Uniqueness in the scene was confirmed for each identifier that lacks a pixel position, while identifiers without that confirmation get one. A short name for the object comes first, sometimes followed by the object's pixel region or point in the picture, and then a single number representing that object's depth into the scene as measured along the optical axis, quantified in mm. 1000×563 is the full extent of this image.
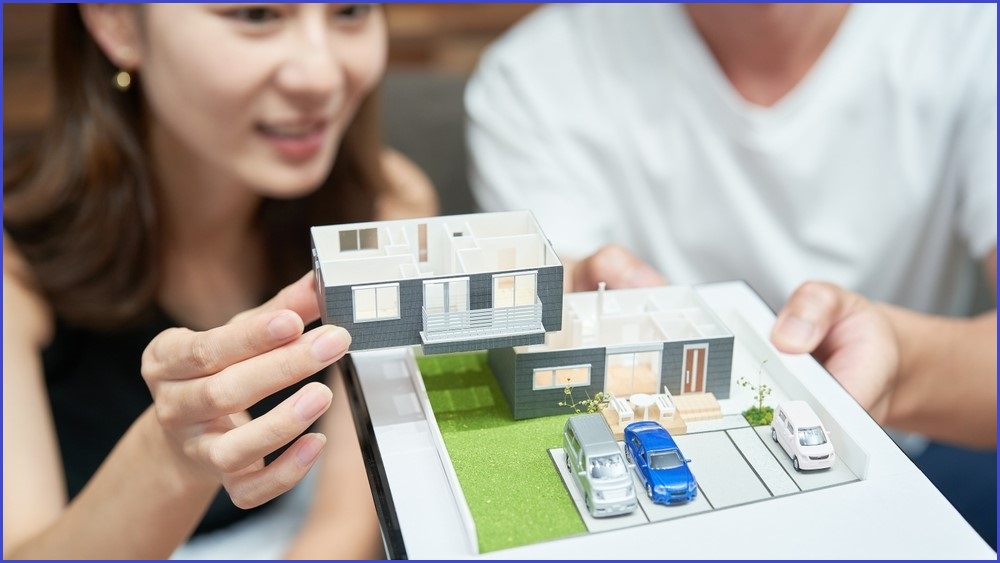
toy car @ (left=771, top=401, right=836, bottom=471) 628
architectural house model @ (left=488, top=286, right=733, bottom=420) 666
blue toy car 608
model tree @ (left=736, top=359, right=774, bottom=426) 666
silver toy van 601
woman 719
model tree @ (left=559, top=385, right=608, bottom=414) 664
